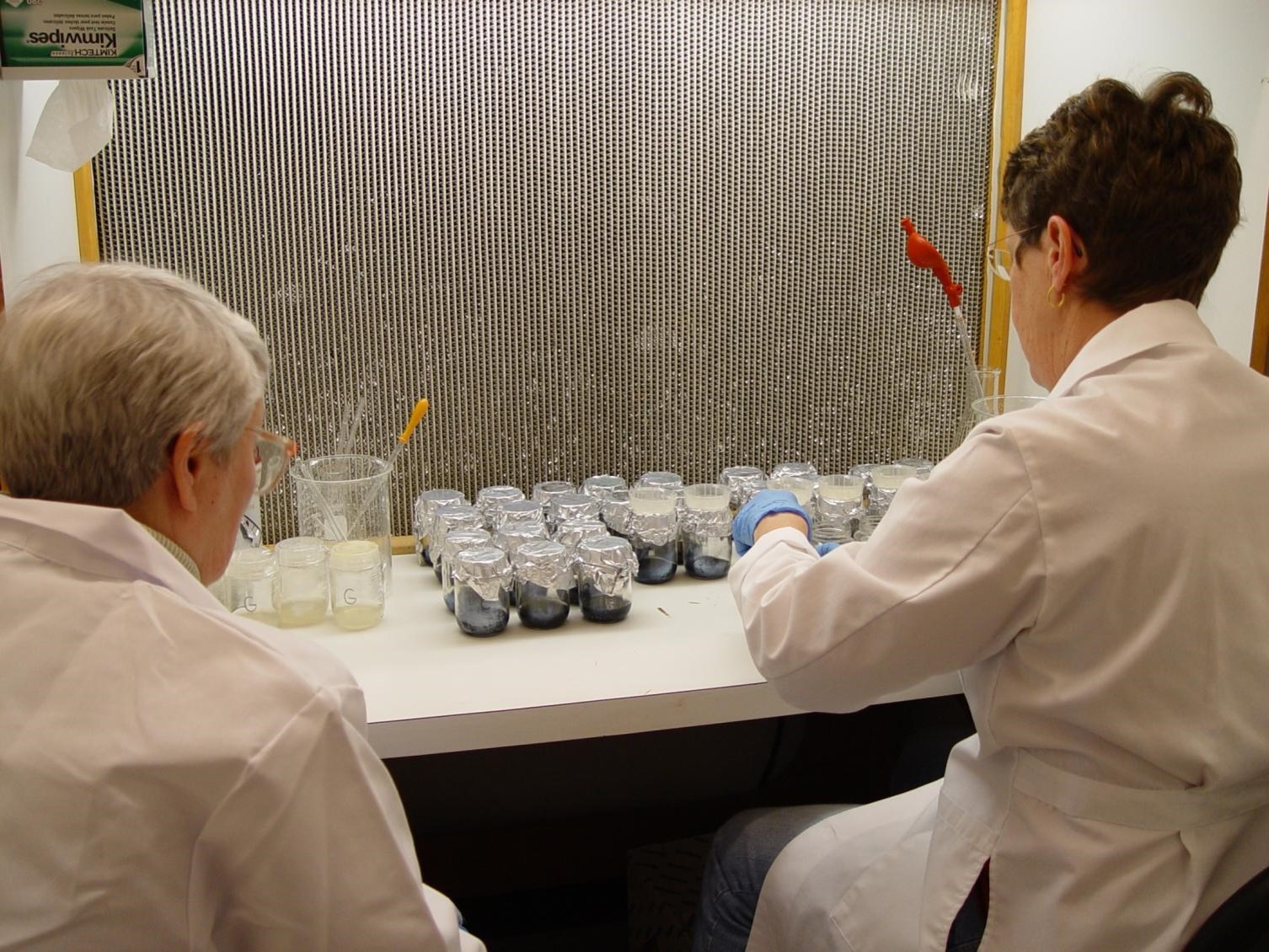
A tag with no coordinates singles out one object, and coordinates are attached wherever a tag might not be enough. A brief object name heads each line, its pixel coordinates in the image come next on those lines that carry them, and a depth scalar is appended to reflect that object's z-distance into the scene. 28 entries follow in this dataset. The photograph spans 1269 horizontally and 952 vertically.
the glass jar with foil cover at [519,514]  1.64
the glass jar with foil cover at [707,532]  1.66
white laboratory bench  1.24
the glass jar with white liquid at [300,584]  1.49
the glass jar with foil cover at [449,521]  1.60
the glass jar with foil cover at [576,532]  1.56
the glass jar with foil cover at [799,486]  1.75
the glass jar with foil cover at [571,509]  1.66
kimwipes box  1.31
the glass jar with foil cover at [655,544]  1.63
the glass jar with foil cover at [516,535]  1.54
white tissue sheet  1.44
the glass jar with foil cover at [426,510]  1.70
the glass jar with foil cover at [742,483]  1.78
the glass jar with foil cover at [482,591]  1.44
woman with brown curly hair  0.91
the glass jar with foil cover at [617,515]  1.66
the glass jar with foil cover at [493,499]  1.69
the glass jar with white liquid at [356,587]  1.48
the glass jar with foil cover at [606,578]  1.48
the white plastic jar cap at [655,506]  1.63
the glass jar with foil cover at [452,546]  1.49
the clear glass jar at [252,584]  1.49
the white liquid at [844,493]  1.69
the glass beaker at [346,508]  1.59
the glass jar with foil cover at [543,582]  1.46
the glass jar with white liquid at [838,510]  1.67
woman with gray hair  0.70
